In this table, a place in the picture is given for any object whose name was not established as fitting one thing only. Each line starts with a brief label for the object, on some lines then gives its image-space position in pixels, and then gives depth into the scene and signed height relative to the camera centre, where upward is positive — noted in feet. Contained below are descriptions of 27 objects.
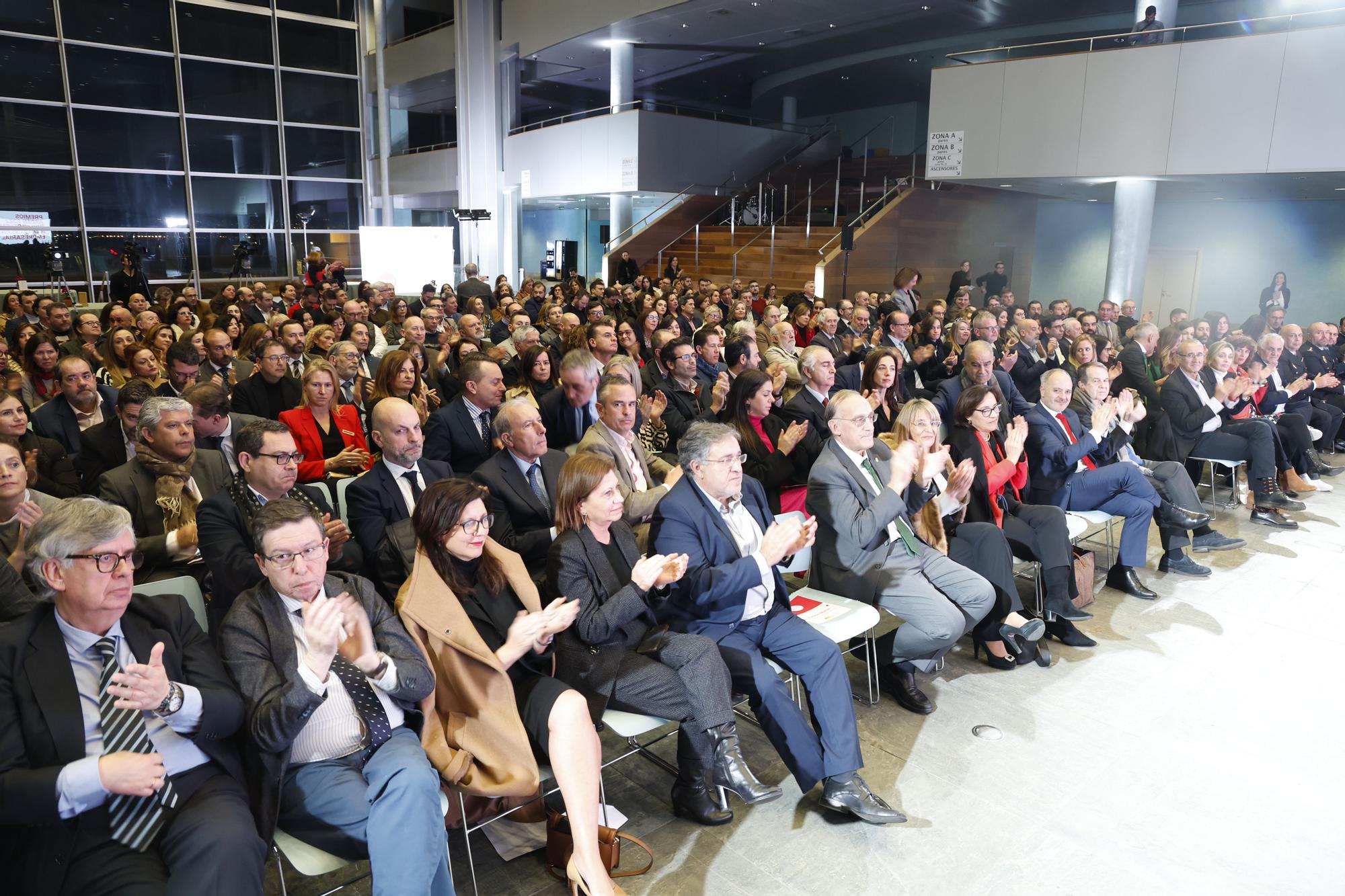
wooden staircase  50.44 +0.90
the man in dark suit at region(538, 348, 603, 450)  16.26 -2.60
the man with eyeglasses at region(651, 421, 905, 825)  9.41 -4.02
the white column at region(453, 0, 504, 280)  59.57 +9.75
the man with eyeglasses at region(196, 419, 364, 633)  9.30 -2.73
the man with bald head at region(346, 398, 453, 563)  11.19 -2.90
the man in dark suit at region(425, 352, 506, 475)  15.02 -2.81
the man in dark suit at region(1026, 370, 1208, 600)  15.29 -3.50
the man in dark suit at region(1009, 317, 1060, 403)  24.09 -2.44
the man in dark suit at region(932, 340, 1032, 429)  17.58 -2.39
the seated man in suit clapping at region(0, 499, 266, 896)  6.10 -3.55
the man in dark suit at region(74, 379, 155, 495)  13.26 -2.89
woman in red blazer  13.91 -2.86
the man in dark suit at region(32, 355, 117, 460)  14.79 -2.65
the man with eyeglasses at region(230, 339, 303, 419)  16.80 -2.55
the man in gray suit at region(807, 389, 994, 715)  11.50 -3.94
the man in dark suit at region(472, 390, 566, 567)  11.73 -3.05
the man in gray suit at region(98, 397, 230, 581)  10.74 -2.78
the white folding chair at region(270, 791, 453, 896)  6.83 -4.73
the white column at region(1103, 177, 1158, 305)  36.68 +1.60
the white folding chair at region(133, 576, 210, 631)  8.59 -3.31
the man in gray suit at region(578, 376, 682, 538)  13.19 -2.67
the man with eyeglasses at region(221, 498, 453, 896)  6.82 -3.77
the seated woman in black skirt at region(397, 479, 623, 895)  7.80 -4.00
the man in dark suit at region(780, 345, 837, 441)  16.94 -2.41
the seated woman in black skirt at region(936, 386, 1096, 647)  13.60 -3.74
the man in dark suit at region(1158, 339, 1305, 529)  19.85 -3.47
